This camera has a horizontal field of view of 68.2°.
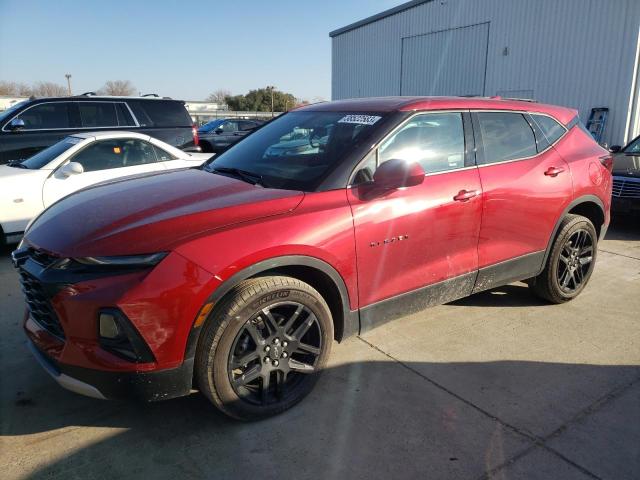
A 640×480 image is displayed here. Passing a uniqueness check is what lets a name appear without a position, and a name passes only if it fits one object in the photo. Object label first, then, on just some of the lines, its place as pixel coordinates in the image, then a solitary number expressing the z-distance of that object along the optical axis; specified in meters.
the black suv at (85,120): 7.39
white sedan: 5.59
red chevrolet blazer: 2.23
